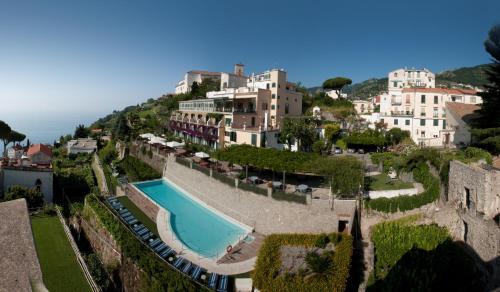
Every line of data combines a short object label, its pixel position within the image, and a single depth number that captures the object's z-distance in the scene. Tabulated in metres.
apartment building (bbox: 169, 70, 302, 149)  36.47
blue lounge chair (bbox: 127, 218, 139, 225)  22.83
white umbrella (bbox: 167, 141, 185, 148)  37.94
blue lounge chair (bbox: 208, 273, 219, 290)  15.16
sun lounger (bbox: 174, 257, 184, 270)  17.03
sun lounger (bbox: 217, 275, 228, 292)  15.08
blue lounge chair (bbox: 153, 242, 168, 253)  18.73
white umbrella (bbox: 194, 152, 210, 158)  32.04
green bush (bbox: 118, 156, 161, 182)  35.22
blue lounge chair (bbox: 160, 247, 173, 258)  18.16
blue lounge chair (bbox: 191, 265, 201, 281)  15.93
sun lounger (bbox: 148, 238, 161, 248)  19.31
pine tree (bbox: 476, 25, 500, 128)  21.20
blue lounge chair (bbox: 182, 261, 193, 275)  16.49
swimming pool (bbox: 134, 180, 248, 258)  20.31
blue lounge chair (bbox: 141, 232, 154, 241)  20.54
